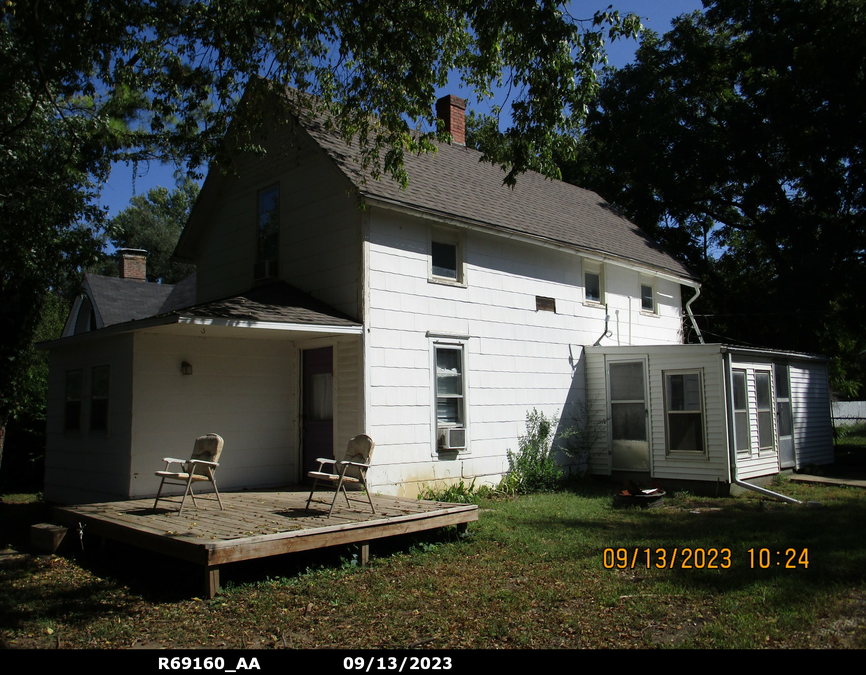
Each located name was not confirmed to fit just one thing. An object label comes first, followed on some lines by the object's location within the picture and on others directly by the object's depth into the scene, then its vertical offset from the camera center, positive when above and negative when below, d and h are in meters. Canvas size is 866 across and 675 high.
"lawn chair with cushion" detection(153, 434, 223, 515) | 7.96 -0.64
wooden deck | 6.52 -1.29
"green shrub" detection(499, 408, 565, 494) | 12.65 -1.13
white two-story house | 10.52 +0.98
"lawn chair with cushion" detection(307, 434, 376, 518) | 7.91 -0.69
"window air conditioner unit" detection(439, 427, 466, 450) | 11.48 -0.59
